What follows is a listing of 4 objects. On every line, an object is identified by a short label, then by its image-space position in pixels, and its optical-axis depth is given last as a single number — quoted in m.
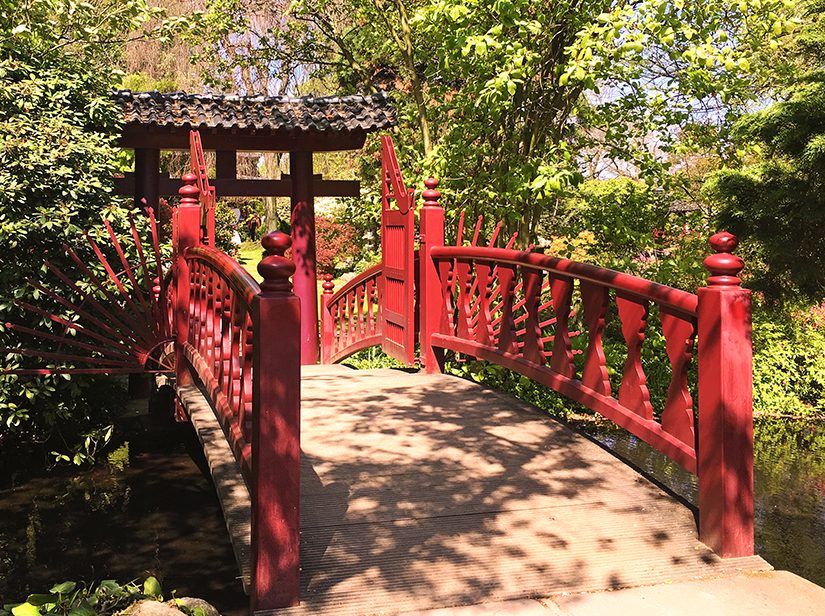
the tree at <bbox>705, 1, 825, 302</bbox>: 7.90
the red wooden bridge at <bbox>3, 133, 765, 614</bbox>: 3.23
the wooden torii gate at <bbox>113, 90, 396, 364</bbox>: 10.21
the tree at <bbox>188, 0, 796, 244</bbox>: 8.12
